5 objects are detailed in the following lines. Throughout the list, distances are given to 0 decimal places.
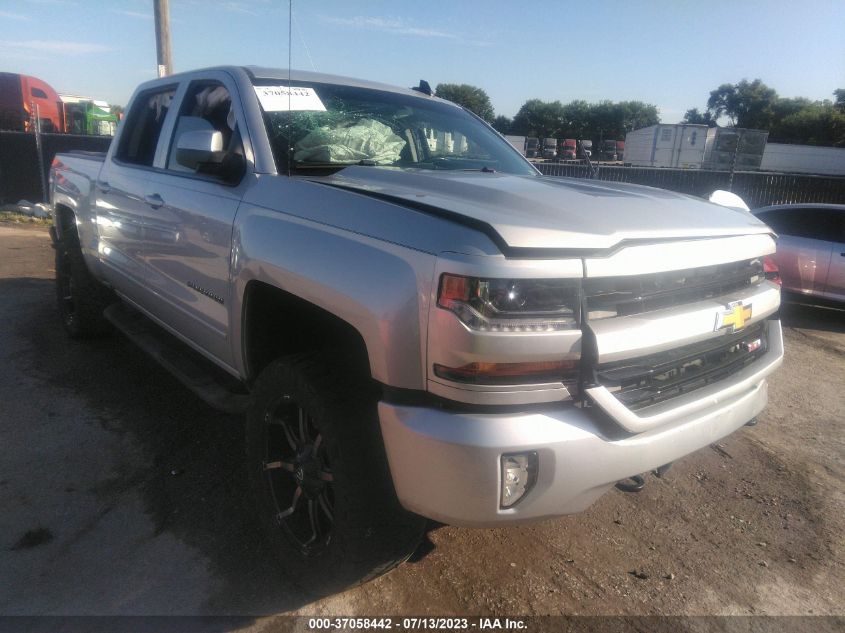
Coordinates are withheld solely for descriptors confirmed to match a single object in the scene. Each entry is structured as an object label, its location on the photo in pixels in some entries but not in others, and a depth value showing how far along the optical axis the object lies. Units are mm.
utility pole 10016
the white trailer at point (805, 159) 38500
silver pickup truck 1891
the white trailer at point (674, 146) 32281
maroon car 7711
